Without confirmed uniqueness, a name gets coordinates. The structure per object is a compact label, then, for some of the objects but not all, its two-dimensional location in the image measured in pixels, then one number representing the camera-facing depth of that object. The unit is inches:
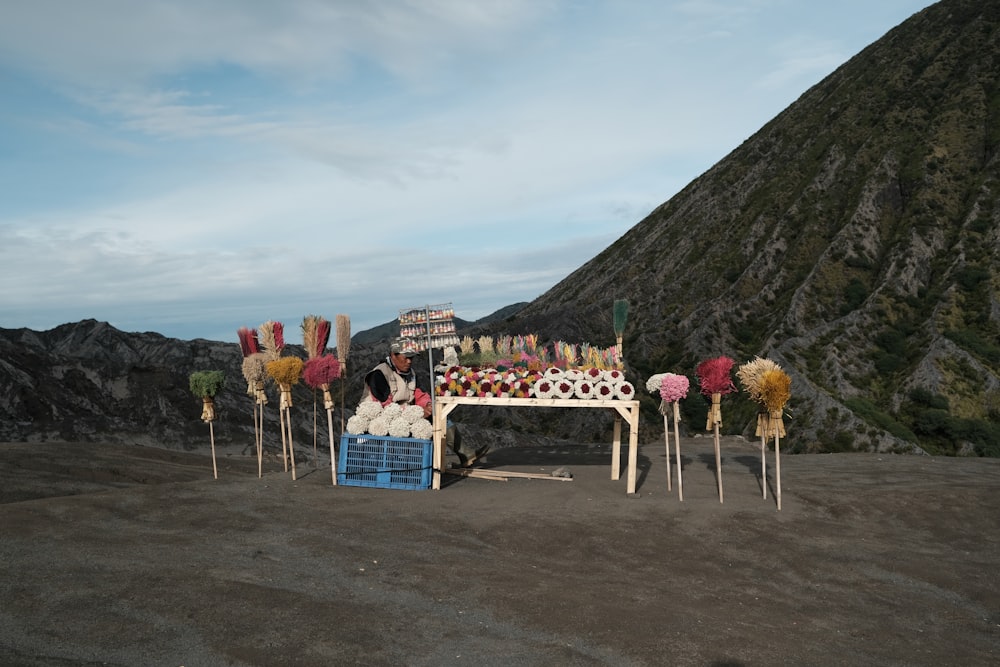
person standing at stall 591.8
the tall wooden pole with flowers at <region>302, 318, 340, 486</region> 578.2
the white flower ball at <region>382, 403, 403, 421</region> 577.6
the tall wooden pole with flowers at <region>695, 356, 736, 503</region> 531.5
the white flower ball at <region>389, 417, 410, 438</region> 573.3
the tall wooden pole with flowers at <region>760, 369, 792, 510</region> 518.6
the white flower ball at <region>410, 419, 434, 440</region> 571.8
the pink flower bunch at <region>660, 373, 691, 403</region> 539.8
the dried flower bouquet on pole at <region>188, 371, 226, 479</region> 607.5
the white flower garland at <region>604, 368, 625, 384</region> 562.3
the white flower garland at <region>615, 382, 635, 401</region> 561.0
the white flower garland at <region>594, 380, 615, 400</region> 561.0
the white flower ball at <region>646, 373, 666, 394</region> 546.2
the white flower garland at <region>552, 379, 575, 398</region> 561.6
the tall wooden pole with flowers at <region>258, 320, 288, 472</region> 612.7
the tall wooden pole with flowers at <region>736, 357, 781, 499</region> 530.3
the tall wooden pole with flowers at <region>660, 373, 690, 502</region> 539.8
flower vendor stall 561.3
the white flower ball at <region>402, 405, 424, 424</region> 577.6
